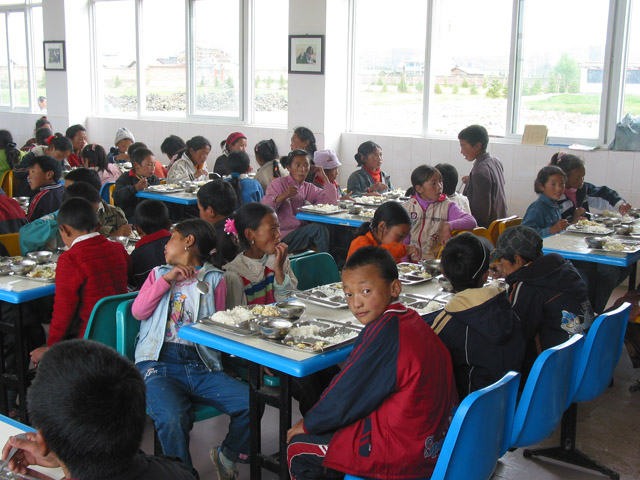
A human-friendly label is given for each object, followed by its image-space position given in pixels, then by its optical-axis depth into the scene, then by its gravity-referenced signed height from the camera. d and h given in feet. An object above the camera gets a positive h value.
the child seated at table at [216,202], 14.66 -1.74
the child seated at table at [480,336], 8.96 -2.73
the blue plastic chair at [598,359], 9.37 -3.21
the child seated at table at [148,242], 12.86 -2.30
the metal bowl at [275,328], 8.81 -2.64
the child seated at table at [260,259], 11.45 -2.29
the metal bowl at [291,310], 9.70 -2.66
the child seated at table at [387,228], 12.98 -1.96
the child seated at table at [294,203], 19.74 -2.39
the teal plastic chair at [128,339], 9.77 -3.11
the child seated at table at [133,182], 21.36 -2.00
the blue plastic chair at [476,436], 6.59 -3.03
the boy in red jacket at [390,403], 7.21 -2.91
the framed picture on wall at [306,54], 29.32 +2.81
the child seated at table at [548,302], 10.85 -2.73
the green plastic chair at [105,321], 9.73 -2.86
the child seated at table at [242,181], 21.33 -1.88
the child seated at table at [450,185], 17.98 -1.58
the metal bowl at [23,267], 12.07 -2.63
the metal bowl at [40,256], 12.91 -2.61
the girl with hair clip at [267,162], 23.02 -1.42
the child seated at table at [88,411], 4.42 -1.87
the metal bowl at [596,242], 15.12 -2.49
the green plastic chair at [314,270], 12.91 -2.80
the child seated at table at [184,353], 9.38 -3.31
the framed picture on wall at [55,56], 38.75 +3.29
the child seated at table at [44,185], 17.25 -1.75
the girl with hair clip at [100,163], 23.97 -1.60
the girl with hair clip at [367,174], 23.02 -1.74
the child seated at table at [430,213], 16.41 -2.11
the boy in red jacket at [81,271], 10.82 -2.43
